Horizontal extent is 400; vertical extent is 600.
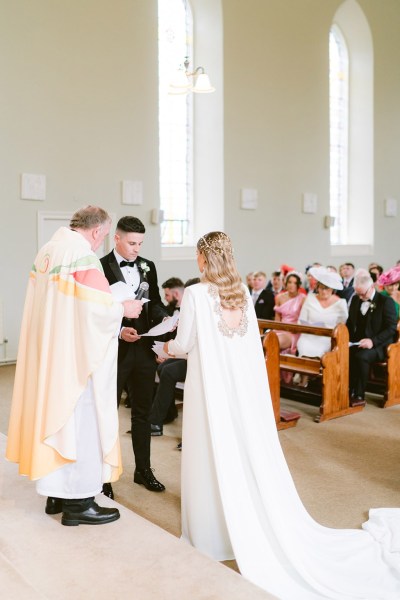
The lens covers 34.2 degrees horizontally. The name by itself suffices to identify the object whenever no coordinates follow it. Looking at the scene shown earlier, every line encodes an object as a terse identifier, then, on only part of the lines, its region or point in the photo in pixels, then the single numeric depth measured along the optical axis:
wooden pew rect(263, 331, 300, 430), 6.04
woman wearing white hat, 6.96
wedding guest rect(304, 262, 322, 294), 8.08
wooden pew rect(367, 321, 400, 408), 6.88
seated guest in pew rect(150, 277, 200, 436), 5.71
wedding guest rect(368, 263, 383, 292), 11.06
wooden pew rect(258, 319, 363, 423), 6.30
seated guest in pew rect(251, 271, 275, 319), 8.51
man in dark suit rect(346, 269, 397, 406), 6.84
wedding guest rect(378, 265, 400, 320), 7.51
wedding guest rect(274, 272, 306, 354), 7.40
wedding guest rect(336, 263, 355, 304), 10.63
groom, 4.07
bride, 3.30
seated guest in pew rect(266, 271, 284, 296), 9.35
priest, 3.23
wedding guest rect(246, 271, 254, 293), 8.91
